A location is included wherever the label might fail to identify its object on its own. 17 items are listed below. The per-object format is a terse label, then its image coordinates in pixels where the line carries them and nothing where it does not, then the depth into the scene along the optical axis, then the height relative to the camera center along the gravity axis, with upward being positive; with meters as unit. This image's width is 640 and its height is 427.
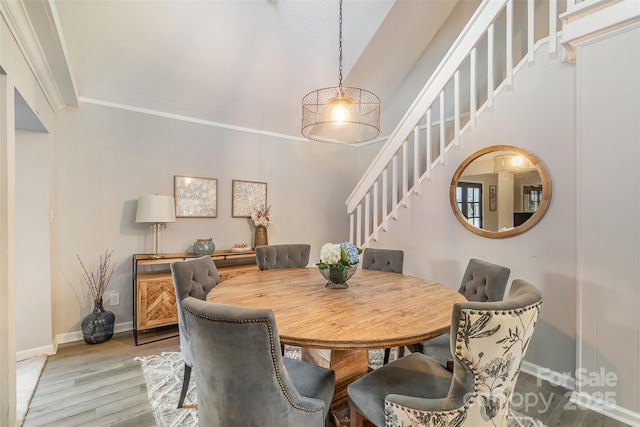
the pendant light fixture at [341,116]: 2.27 +1.18
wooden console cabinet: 2.92 -0.86
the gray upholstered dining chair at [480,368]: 0.97 -0.54
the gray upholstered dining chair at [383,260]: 2.74 -0.44
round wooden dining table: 1.18 -0.49
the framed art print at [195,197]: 3.58 +0.21
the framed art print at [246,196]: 4.00 +0.24
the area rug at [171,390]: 1.82 -1.31
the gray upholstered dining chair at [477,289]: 1.78 -0.50
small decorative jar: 3.43 -0.41
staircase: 2.44 +1.29
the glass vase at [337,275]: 1.90 -0.40
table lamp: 3.05 +0.03
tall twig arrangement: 3.07 -0.70
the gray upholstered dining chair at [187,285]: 1.82 -0.48
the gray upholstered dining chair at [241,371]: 0.99 -0.57
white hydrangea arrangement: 1.88 -0.27
